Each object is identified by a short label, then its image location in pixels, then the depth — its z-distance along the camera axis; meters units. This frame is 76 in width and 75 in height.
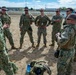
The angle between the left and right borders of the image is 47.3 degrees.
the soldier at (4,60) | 2.15
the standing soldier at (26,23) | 4.02
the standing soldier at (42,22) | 4.10
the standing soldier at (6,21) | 3.84
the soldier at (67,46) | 1.91
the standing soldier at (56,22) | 4.09
